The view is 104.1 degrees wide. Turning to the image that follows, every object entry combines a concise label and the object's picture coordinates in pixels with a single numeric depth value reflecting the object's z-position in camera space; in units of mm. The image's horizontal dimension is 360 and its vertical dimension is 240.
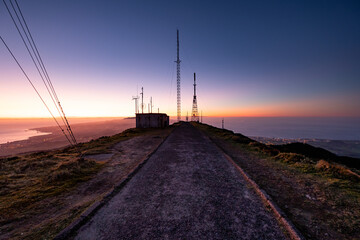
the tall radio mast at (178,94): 42144
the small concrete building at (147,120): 28969
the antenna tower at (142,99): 43300
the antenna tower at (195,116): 57512
